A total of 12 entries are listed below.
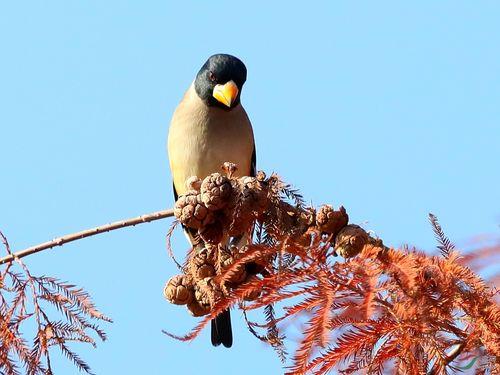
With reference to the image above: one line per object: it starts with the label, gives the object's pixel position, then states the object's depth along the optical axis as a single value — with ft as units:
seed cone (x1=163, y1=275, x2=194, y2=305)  18.70
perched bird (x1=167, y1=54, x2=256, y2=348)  29.66
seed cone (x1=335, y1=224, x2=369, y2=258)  15.92
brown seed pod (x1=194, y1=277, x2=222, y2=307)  16.21
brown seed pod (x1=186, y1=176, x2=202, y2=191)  18.37
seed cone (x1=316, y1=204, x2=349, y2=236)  16.30
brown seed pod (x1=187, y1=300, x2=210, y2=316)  18.90
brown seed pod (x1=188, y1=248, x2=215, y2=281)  17.39
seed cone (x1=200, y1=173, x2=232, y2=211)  16.12
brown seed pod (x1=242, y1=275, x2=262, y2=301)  12.47
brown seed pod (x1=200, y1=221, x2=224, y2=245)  16.76
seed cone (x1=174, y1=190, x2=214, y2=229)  16.40
